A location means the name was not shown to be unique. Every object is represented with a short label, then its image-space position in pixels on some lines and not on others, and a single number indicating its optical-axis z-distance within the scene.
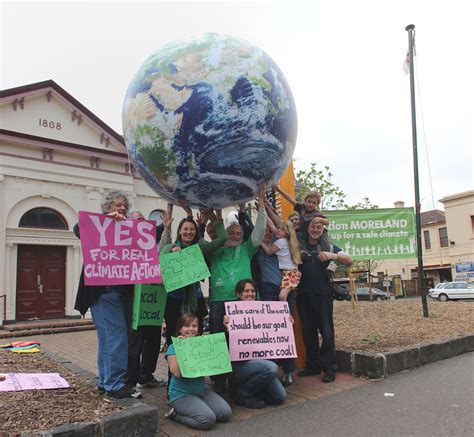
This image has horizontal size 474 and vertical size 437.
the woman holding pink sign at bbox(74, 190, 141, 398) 3.62
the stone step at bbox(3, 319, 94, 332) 11.97
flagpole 8.85
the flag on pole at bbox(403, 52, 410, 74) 9.61
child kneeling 3.35
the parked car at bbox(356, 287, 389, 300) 30.44
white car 27.16
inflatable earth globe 3.22
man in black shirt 4.71
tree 21.38
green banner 9.09
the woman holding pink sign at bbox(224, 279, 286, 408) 3.79
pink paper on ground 3.88
